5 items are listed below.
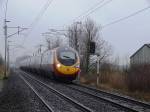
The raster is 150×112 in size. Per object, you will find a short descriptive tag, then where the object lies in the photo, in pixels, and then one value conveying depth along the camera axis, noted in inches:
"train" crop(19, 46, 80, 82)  1254.9
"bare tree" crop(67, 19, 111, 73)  1897.1
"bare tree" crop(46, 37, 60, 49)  2960.1
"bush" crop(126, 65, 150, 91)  884.6
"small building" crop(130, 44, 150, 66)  2753.4
